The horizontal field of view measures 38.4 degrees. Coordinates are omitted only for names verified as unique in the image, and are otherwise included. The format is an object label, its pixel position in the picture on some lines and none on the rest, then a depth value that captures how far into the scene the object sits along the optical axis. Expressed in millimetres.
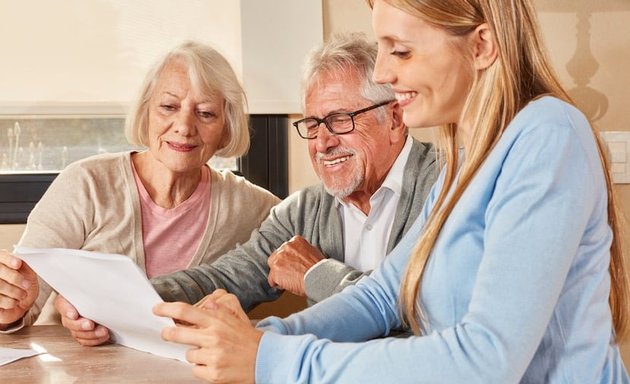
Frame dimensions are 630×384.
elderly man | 1921
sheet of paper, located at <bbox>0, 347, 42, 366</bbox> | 1491
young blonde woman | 1014
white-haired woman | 2117
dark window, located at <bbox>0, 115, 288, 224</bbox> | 2414
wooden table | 1373
